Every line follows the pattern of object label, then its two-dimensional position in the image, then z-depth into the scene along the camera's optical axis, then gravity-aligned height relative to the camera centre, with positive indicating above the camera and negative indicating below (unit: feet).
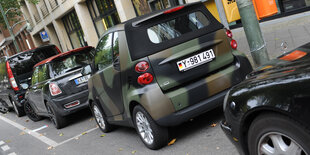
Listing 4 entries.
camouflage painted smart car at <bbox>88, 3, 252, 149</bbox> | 14.44 -1.87
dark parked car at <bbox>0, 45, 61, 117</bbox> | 38.01 +0.41
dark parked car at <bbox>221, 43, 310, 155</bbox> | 7.29 -2.55
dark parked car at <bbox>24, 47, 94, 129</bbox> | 25.93 -1.91
